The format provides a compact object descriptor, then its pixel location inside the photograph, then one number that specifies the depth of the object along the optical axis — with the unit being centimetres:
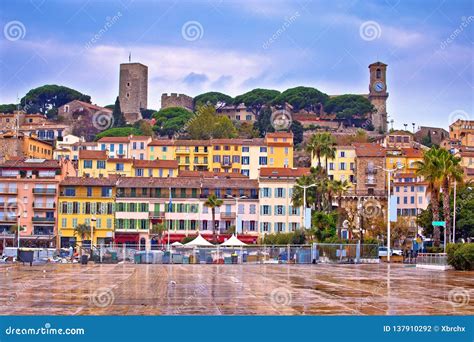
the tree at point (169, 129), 19400
